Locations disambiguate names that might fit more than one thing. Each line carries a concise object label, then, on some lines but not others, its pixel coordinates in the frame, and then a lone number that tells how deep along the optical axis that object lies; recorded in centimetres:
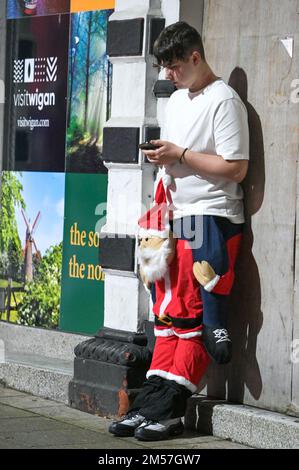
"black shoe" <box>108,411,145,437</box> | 1159
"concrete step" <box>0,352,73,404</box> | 1337
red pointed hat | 1187
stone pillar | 1259
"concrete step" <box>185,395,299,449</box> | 1096
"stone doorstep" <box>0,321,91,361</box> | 1434
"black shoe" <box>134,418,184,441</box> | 1143
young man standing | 1147
